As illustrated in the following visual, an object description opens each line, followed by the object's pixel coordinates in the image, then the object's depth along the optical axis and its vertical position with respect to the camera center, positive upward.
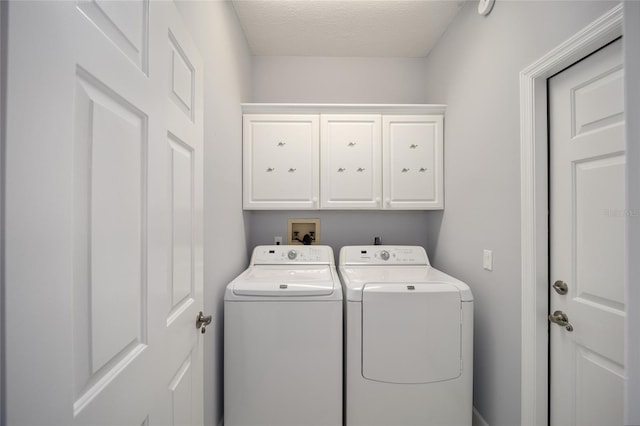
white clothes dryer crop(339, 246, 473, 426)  1.50 -0.80
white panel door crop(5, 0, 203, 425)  0.37 +0.00
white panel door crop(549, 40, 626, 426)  1.01 -0.10
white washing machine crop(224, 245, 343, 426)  1.52 -0.82
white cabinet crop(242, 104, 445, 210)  2.08 +0.46
